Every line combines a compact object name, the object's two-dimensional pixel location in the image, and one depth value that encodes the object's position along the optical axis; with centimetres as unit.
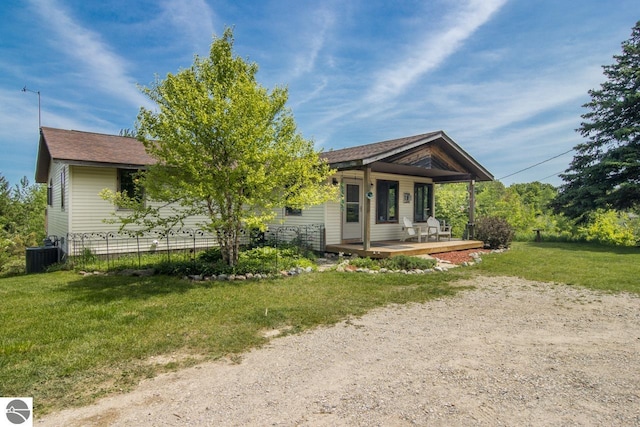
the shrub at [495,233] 1328
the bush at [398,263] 911
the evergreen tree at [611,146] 1583
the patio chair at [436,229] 1320
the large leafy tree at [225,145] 716
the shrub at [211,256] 922
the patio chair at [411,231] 1286
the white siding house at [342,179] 1037
